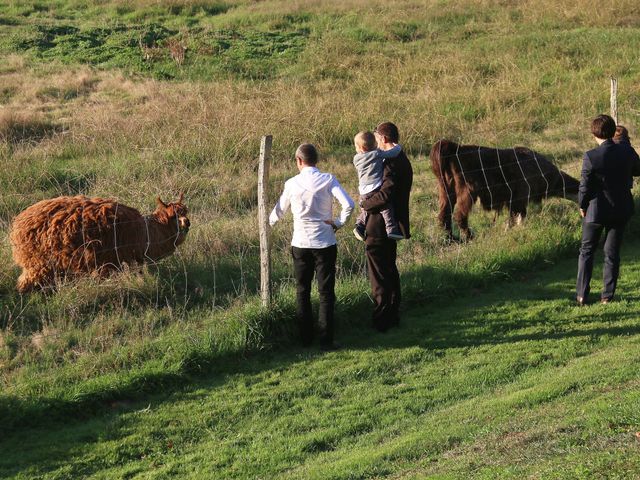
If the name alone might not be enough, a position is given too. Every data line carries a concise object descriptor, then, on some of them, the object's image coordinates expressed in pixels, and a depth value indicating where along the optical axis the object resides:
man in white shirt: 15.97
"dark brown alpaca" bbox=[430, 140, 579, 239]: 22.98
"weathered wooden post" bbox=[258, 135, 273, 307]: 17.14
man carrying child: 16.59
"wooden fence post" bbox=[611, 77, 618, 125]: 24.64
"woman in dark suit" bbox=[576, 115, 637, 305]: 17.60
